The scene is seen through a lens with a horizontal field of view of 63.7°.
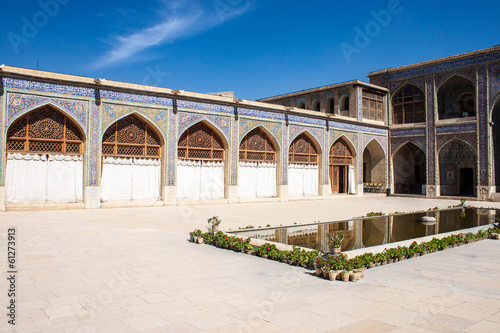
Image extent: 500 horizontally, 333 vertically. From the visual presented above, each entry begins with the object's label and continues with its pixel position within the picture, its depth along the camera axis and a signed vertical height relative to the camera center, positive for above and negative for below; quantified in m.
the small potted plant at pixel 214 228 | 7.66 -0.96
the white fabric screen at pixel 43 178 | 11.98 +0.01
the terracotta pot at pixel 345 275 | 4.92 -1.19
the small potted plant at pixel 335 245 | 5.48 -0.93
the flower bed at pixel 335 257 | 5.03 -1.15
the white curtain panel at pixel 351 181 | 21.75 -0.20
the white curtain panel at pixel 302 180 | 19.06 -0.11
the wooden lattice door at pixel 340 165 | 21.12 +0.67
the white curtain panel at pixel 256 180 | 17.22 -0.10
